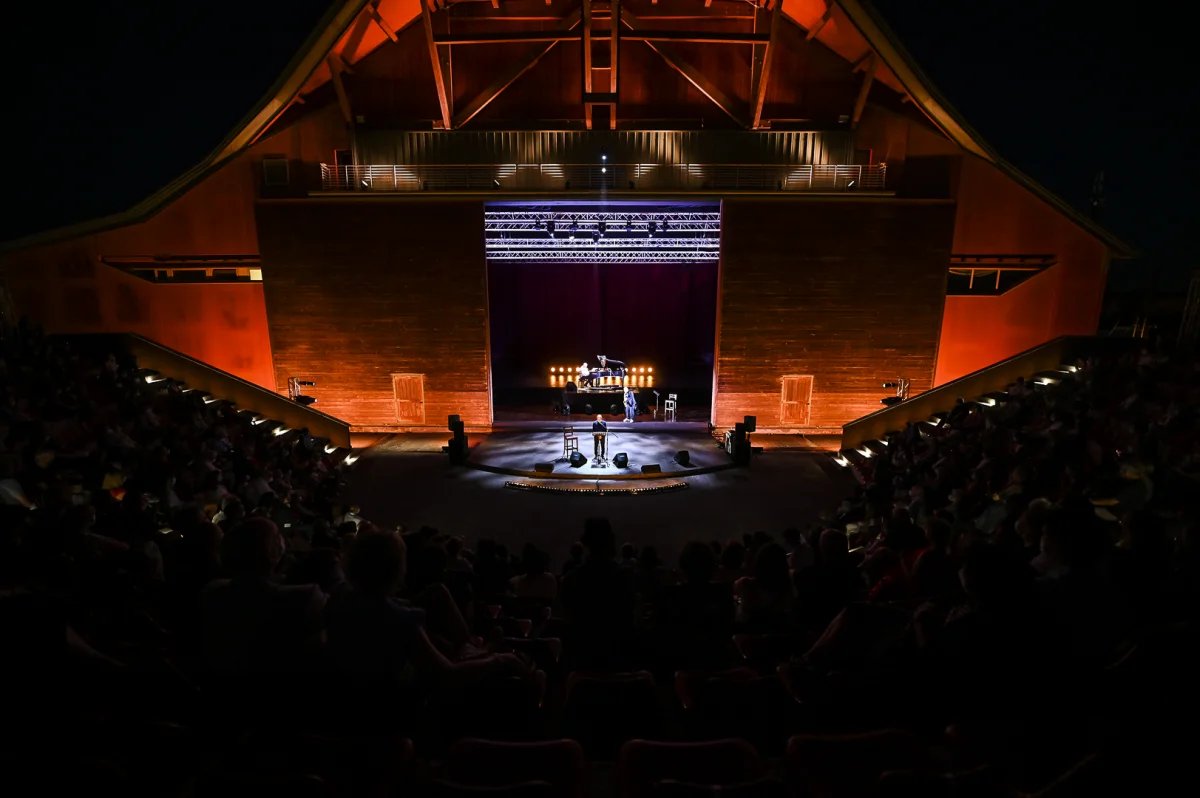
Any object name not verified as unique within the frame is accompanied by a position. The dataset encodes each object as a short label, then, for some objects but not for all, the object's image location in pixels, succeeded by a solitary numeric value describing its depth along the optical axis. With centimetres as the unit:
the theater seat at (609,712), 242
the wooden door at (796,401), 1363
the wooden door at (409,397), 1367
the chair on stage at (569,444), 1182
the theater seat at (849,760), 202
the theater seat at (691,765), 199
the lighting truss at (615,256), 1409
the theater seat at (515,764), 200
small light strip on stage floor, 992
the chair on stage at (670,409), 1456
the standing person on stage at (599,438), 1147
